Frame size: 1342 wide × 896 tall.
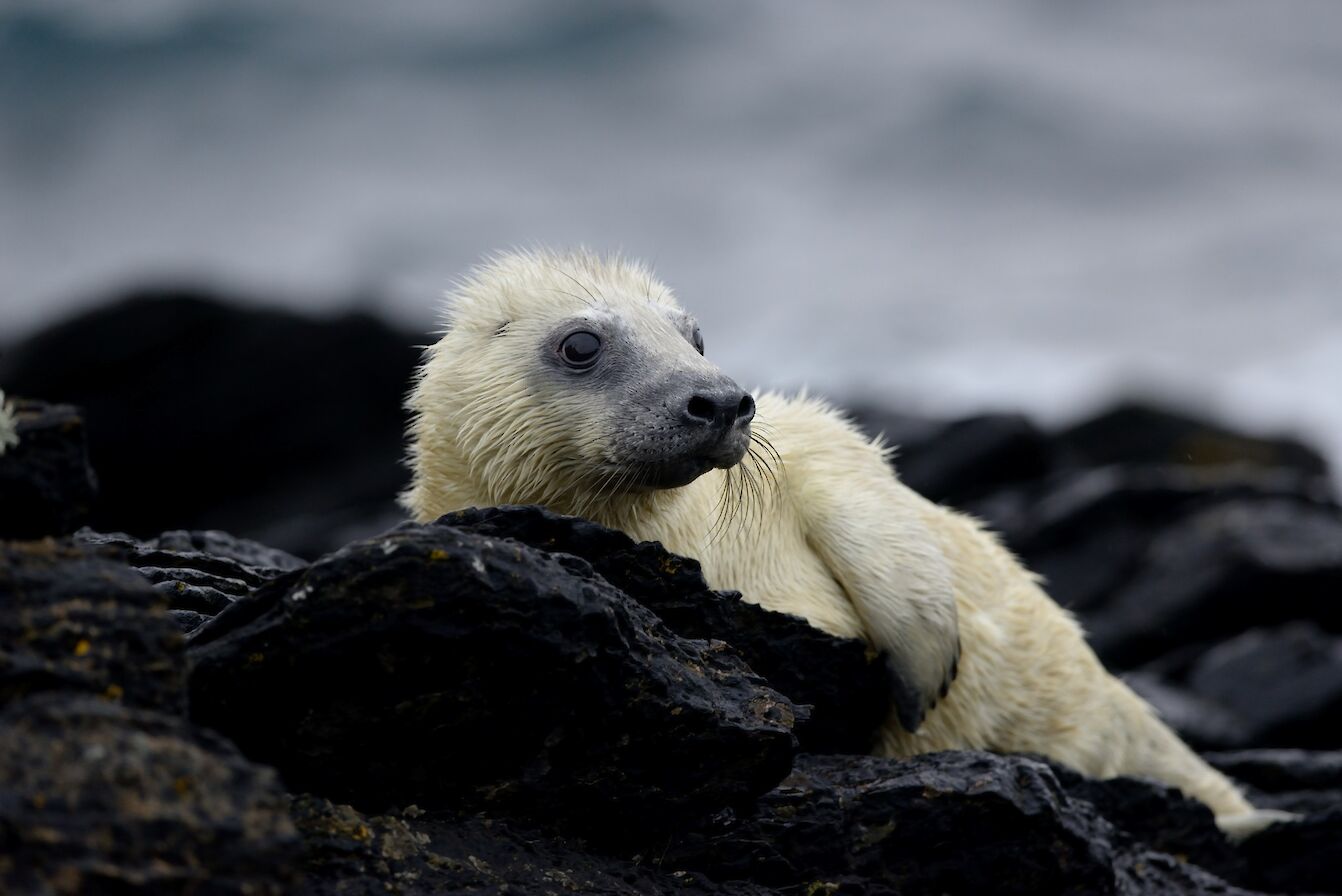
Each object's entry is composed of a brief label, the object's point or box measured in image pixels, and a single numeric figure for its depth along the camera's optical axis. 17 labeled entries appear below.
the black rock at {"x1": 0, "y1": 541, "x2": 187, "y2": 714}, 6.70
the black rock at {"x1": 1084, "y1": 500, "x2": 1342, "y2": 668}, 27.53
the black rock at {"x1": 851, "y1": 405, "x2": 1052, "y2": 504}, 38.09
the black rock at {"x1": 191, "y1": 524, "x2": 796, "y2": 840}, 8.07
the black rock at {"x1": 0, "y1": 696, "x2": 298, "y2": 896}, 5.99
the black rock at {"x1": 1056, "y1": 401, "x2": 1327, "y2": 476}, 58.22
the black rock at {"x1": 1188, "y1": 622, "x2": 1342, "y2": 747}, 22.33
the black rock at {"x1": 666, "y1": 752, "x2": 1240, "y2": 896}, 10.11
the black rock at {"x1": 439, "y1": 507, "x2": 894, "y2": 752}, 10.29
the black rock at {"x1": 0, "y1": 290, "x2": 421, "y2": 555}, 42.44
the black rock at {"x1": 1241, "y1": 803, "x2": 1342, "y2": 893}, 14.81
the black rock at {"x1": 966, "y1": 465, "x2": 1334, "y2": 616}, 31.45
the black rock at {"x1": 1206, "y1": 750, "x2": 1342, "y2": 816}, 17.11
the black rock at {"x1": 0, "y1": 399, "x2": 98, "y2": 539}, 7.59
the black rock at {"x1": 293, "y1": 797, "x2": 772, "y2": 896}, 7.86
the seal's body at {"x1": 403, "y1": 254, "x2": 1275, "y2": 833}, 11.76
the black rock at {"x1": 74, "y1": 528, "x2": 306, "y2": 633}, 10.84
